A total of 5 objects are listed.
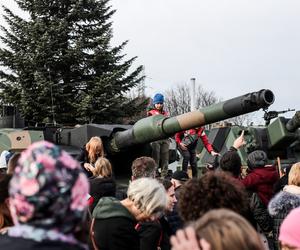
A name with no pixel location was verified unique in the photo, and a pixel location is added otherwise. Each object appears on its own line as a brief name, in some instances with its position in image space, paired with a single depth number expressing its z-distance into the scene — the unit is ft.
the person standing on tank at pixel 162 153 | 30.86
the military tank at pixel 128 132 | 23.09
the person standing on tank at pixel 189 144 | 31.19
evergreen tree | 70.90
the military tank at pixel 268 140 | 43.86
